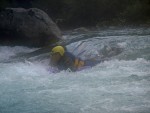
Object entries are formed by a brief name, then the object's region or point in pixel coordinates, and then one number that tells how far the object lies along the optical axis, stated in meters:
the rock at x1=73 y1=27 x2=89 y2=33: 16.12
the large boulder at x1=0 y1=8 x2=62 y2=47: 14.42
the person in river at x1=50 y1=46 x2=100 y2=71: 10.09
